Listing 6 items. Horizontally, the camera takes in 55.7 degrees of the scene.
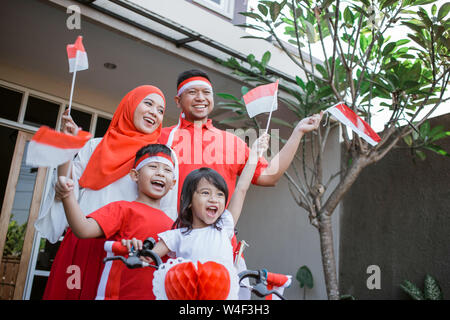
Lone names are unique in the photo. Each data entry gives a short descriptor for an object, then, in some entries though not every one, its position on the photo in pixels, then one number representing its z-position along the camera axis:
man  1.77
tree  2.99
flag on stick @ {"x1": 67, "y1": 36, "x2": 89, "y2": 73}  1.67
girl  1.33
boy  1.36
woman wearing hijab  1.55
